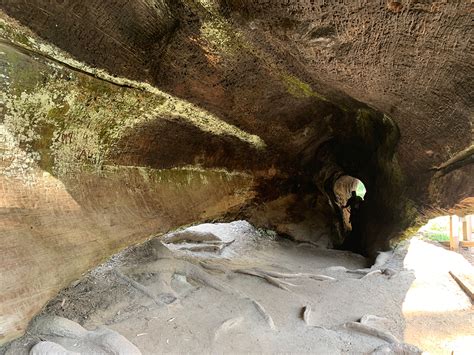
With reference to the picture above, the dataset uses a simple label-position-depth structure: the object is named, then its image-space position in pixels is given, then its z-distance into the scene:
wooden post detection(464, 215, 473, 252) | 6.42
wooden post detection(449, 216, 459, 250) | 5.99
